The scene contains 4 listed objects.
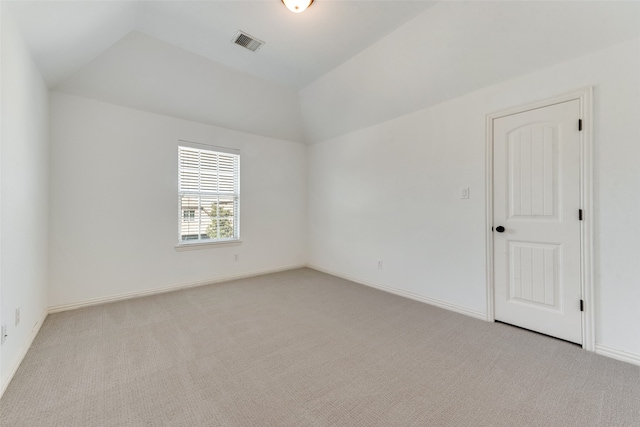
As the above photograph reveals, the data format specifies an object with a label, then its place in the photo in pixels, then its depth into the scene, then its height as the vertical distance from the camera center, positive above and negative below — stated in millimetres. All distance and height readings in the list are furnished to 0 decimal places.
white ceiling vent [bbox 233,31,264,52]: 2605 +1822
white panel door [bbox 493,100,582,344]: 2145 -54
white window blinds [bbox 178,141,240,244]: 3668 +330
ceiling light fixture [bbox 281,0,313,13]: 2090 +1733
